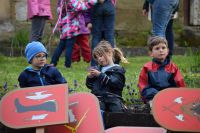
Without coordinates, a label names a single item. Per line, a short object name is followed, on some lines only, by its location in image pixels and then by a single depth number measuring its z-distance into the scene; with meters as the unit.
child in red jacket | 11.91
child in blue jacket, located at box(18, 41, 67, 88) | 12.10
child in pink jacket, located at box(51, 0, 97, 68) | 18.35
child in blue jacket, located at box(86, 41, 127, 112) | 12.08
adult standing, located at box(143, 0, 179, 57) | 15.54
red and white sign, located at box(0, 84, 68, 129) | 10.08
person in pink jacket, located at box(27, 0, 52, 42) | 18.05
